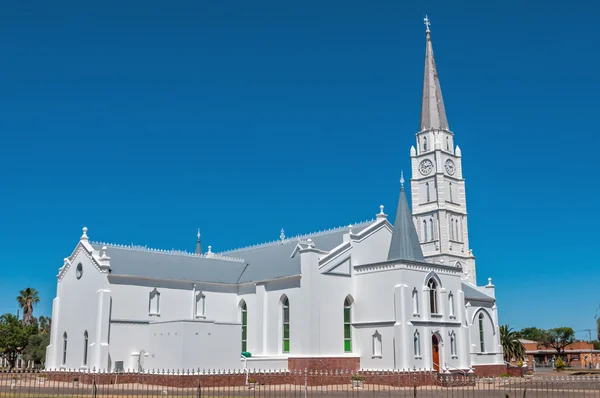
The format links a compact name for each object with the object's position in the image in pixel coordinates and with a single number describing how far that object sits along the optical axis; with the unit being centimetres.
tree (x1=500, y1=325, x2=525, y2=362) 6719
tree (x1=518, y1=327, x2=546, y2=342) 14538
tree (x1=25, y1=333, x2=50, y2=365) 7038
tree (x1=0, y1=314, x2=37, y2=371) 7519
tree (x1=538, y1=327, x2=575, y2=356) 12381
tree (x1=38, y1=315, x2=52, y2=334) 8969
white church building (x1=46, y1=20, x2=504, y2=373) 4403
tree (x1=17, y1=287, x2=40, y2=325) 9575
